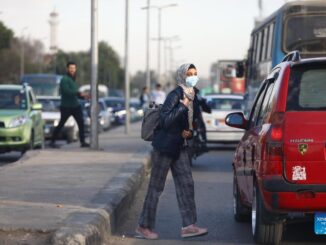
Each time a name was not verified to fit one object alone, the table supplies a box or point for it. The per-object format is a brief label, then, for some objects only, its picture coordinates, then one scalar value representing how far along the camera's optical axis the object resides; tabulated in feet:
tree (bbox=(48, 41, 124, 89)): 328.58
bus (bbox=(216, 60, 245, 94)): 185.44
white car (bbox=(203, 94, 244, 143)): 72.28
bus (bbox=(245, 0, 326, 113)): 57.26
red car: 25.07
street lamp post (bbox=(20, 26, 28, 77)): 216.13
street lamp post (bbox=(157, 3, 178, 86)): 190.29
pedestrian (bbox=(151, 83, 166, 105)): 96.43
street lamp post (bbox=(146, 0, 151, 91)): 137.22
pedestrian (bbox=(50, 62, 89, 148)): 65.05
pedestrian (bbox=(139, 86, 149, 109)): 122.72
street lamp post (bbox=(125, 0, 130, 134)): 104.47
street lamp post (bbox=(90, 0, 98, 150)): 63.87
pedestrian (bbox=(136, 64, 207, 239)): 29.27
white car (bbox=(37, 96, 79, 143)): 88.74
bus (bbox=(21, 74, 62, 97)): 131.95
